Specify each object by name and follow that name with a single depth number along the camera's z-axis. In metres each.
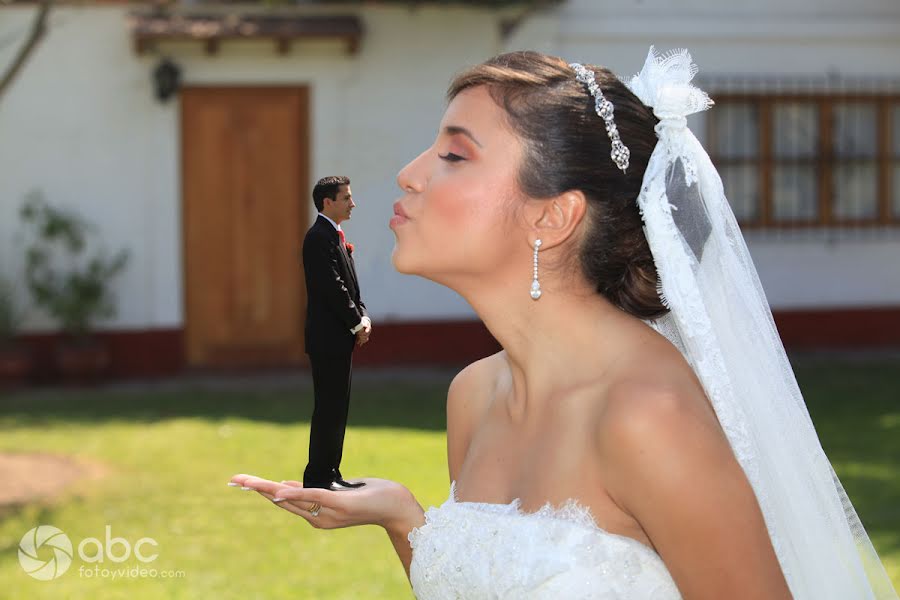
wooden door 12.74
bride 2.21
